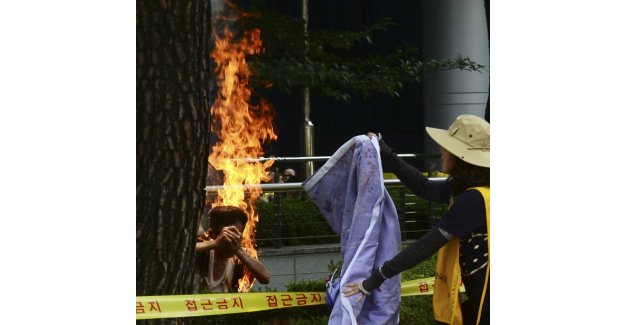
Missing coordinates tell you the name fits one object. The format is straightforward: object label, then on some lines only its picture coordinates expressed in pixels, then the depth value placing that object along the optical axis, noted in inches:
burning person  459.8
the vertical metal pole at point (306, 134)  1338.5
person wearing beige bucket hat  329.8
